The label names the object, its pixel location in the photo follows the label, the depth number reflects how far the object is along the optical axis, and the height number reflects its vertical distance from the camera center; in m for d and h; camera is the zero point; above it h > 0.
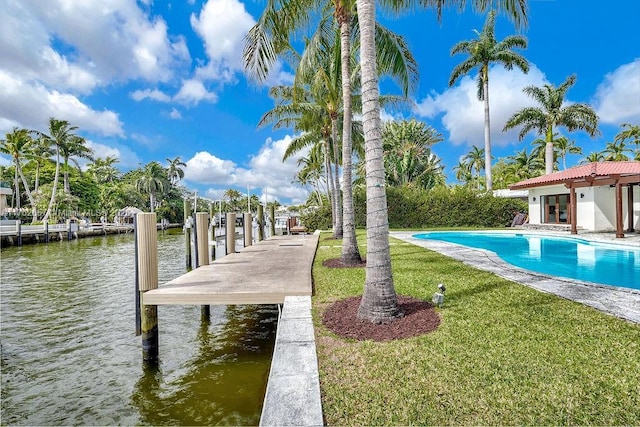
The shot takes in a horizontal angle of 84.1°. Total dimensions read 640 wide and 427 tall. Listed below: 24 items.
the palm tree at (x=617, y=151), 35.84 +6.16
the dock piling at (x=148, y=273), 5.70 -0.87
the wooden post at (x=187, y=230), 14.36 -0.40
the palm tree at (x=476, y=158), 48.69 +7.70
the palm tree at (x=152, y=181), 59.31 +6.80
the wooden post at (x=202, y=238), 9.43 -0.49
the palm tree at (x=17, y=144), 37.16 +8.53
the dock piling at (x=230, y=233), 11.97 -0.47
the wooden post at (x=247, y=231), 15.02 -0.51
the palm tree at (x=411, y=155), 35.41 +6.17
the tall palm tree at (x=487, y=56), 28.44 +12.75
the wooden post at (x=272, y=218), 23.07 +0.02
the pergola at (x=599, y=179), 15.14 +1.56
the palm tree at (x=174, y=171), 71.00 +9.98
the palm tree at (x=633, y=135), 33.74 +7.31
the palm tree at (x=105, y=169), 62.72 +9.66
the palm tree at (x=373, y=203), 4.79 +0.17
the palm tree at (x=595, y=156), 41.84 +6.46
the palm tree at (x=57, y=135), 41.11 +10.37
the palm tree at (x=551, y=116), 25.47 +7.07
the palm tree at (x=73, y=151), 42.75 +9.03
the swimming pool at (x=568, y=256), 9.10 -1.55
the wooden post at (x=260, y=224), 19.08 -0.30
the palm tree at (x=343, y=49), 8.50 +4.57
